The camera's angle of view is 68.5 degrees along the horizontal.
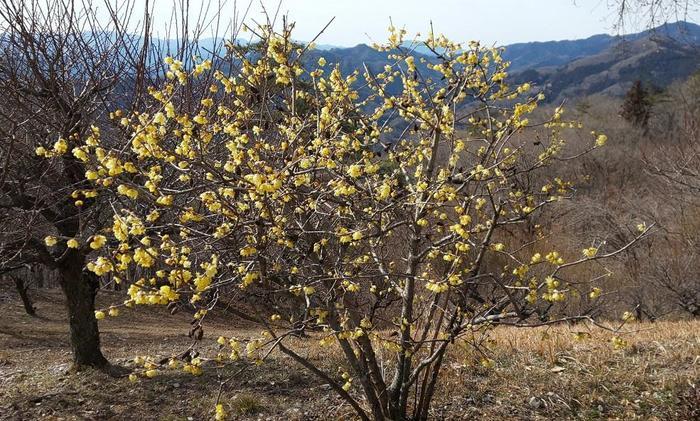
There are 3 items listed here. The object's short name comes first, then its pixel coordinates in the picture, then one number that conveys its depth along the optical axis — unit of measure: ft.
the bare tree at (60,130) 15.44
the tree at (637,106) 143.23
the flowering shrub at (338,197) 9.32
